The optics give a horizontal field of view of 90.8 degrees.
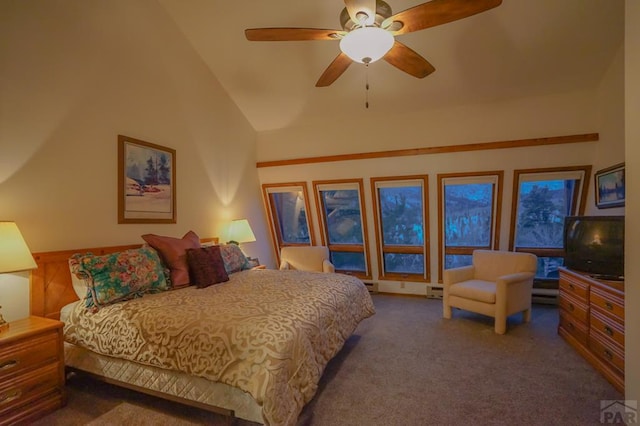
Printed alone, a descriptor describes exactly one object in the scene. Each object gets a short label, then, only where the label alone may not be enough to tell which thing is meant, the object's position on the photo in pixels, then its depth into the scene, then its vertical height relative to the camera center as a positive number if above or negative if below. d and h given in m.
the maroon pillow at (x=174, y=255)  2.84 -0.39
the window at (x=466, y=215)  4.37 -0.07
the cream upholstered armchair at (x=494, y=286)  3.39 -0.89
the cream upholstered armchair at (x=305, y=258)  4.69 -0.70
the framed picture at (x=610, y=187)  3.23 +0.25
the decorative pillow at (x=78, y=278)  2.31 -0.49
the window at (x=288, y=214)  5.37 -0.05
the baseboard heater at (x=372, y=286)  5.16 -1.23
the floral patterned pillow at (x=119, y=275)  2.29 -0.49
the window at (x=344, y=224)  5.07 -0.22
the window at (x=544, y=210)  4.05 +0.00
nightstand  1.88 -0.99
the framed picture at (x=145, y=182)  3.05 +0.31
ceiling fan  1.88 +1.22
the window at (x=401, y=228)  4.74 -0.27
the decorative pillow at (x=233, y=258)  3.45 -0.53
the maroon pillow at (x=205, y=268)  2.88 -0.53
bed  1.69 -0.78
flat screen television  2.72 -0.33
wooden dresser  2.30 -0.94
